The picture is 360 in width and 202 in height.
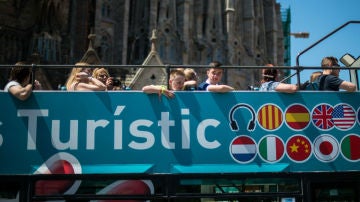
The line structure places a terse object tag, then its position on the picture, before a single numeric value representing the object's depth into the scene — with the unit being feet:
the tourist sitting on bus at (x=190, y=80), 36.40
